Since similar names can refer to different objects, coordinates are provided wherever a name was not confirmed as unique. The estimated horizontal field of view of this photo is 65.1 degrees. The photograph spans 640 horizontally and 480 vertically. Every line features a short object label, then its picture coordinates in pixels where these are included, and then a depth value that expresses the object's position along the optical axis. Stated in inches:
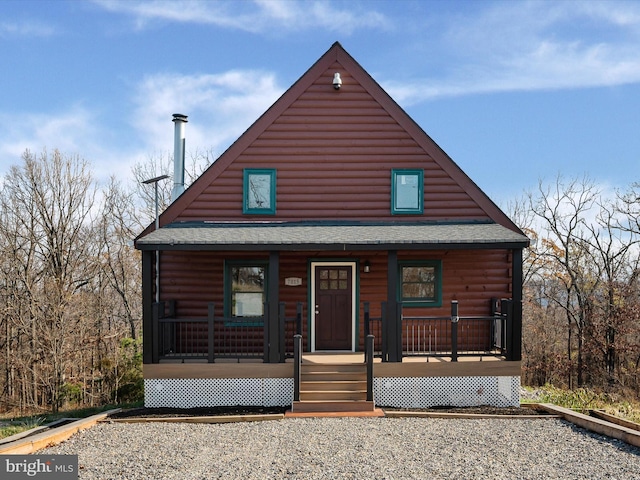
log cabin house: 494.3
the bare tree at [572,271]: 817.5
